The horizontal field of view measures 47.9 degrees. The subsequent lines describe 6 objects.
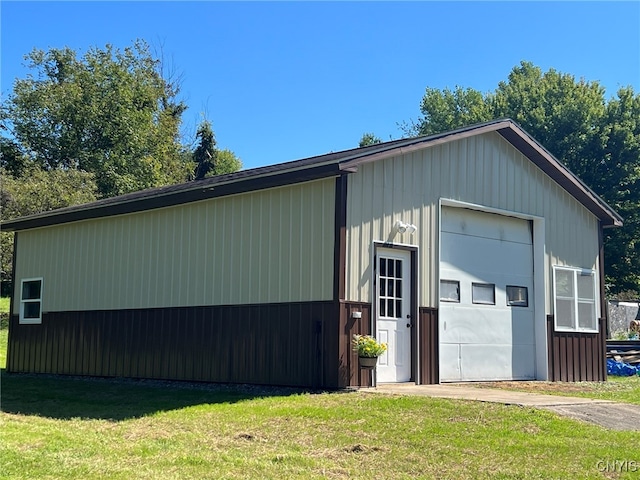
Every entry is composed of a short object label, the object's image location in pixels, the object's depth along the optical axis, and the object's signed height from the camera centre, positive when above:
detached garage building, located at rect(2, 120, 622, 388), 10.54 +0.81
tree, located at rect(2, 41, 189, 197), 34.97 +9.85
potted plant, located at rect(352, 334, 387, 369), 10.04 -0.41
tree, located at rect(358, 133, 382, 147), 48.28 +12.16
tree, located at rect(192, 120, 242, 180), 39.44 +9.21
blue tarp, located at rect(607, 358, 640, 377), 15.89 -1.03
